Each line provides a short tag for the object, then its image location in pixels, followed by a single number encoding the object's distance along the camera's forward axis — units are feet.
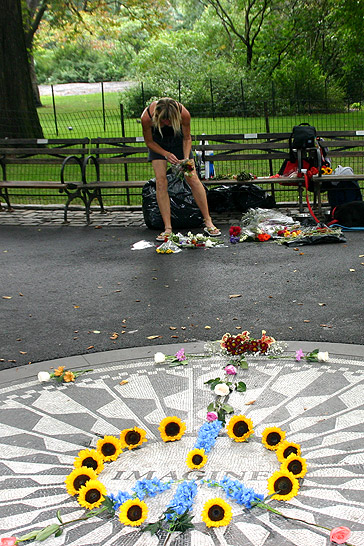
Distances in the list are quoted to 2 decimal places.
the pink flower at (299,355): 14.64
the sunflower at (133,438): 11.11
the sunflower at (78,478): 9.82
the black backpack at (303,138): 31.27
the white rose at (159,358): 14.90
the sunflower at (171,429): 11.28
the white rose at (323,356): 14.37
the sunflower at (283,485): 9.46
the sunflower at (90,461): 10.41
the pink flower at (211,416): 11.94
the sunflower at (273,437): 10.93
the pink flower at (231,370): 14.01
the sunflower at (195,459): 10.41
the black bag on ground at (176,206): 29.89
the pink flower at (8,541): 8.77
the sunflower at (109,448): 10.84
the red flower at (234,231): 27.81
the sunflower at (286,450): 10.40
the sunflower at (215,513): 8.89
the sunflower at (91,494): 9.52
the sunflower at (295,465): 9.94
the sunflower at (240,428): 11.14
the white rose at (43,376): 14.13
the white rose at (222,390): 12.82
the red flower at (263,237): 27.55
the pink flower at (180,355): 14.97
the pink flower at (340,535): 8.50
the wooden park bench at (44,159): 33.47
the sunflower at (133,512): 9.05
